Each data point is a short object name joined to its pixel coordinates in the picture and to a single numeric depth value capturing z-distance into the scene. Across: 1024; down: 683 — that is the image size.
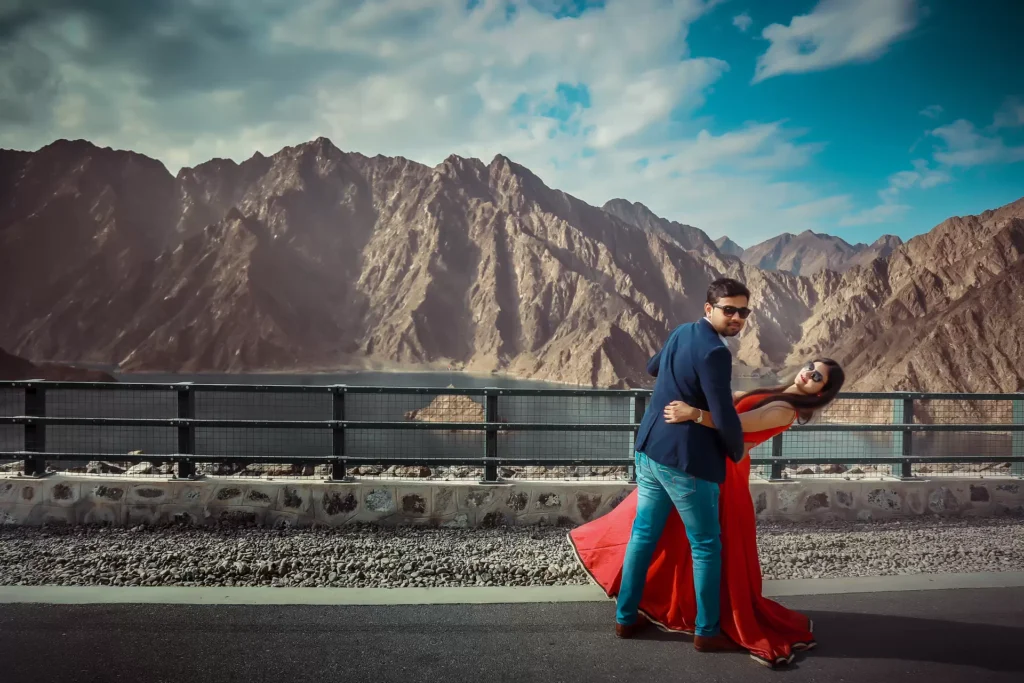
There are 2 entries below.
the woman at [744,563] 3.46
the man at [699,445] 3.19
